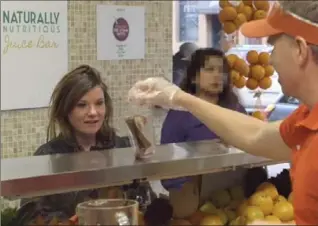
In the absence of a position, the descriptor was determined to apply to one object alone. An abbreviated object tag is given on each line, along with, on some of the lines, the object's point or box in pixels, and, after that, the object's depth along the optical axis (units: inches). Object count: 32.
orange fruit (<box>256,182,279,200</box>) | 82.2
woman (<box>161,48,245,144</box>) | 123.0
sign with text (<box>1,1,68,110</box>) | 138.2
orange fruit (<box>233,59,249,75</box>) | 130.5
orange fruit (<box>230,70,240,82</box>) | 130.6
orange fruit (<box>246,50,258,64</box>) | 130.6
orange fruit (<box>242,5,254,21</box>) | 130.6
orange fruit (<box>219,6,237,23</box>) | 132.6
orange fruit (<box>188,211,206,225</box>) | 73.2
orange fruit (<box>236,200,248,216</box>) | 77.4
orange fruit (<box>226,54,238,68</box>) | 130.9
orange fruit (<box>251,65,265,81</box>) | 131.0
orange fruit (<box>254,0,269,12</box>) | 130.7
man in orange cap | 58.0
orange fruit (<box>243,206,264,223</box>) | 72.8
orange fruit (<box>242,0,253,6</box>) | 130.8
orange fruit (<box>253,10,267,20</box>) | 130.5
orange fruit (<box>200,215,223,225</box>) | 72.8
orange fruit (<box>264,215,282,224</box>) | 72.7
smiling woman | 98.5
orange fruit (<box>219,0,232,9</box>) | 134.1
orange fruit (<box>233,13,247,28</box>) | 131.8
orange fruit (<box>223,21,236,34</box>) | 133.0
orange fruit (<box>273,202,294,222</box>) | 74.6
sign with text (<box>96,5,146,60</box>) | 157.9
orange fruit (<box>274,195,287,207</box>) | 80.8
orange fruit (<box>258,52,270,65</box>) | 130.7
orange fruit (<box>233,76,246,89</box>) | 131.8
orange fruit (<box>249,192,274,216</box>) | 78.3
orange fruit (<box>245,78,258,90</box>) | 133.8
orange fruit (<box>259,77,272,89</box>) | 134.2
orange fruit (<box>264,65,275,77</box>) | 133.0
